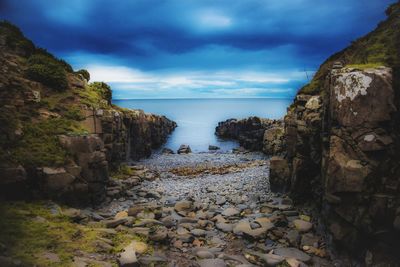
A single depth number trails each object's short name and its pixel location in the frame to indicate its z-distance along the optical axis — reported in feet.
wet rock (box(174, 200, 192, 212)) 60.13
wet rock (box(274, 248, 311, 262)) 39.99
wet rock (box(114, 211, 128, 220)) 53.43
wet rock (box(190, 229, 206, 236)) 48.58
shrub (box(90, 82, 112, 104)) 98.18
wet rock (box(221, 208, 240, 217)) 57.36
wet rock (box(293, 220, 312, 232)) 47.70
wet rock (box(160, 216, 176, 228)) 51.26
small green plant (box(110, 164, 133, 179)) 85.35
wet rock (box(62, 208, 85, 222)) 47.21
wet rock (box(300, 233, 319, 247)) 43.60
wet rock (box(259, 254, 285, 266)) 38.09
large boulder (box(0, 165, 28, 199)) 47.74
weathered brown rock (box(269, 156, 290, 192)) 67.00
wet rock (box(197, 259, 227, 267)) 38.04
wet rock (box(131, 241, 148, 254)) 39.51
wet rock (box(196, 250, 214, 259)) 40.63
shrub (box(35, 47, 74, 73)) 83.88
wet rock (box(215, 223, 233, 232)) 50.21
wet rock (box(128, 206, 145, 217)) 55.57
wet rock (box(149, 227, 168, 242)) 43.59
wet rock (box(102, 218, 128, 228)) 47.91
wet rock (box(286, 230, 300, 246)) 44.13
